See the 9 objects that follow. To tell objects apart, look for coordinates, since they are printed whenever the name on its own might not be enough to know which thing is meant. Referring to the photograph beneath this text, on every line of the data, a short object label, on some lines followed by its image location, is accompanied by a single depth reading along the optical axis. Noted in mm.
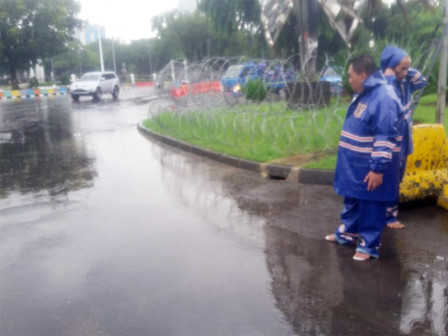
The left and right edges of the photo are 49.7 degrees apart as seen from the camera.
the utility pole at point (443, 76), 6395
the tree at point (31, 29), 42250
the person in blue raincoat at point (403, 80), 4496
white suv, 29172
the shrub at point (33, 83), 45594
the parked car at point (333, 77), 12652
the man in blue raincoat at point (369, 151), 3865
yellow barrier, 5531
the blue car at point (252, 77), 9312
